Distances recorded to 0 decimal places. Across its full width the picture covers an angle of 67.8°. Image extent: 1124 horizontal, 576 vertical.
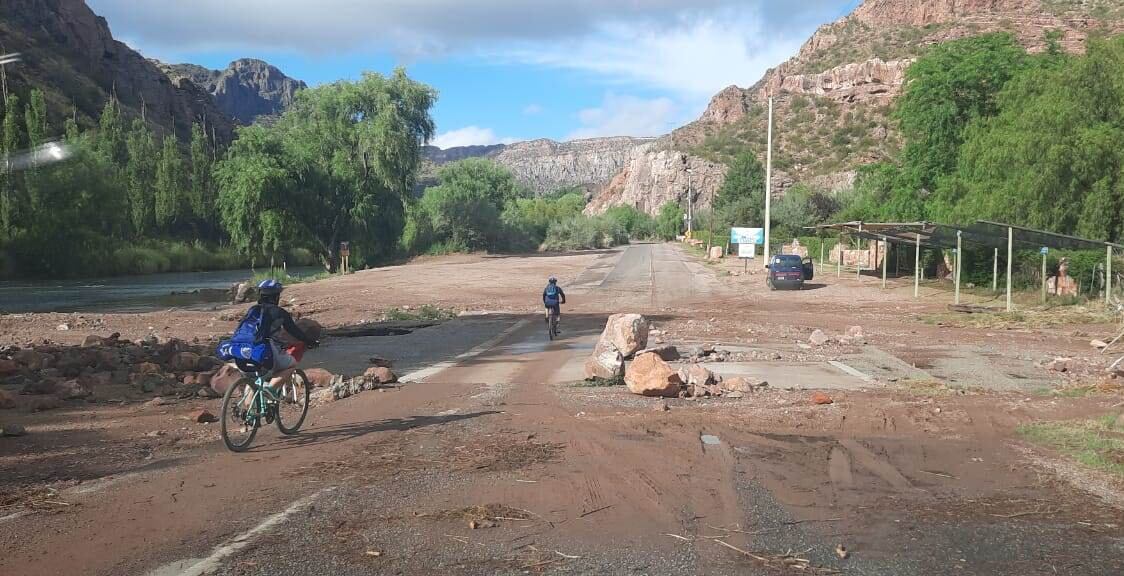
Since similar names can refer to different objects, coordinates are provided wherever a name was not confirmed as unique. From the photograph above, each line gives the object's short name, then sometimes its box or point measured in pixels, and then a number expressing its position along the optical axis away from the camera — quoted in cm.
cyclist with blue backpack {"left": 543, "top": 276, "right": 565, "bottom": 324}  2044
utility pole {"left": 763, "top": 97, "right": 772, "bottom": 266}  4717
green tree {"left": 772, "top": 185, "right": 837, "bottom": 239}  7888
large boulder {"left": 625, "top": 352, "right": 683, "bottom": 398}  1126
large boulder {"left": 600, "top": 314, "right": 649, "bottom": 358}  1442
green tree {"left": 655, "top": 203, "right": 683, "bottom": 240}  17175
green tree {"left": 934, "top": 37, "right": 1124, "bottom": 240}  2928
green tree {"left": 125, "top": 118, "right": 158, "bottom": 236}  8160
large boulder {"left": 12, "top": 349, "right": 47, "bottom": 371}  1448
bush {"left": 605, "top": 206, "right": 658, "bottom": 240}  18338
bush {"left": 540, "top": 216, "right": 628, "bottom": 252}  11112
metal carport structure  2564
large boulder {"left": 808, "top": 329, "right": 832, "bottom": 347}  1824
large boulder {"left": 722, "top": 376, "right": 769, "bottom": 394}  1160
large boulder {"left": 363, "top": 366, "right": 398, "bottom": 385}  1246
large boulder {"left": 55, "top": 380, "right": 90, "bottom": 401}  1157
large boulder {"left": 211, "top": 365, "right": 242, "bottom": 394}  1205
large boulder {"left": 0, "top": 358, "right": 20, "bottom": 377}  1380
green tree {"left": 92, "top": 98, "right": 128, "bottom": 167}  8600
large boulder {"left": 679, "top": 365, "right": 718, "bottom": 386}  1166
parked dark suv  3853
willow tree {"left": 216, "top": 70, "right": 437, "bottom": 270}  5856
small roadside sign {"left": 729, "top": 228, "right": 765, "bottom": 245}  5366
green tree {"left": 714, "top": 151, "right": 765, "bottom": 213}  10575
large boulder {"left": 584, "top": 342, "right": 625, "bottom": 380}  1266
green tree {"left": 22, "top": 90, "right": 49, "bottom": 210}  6456
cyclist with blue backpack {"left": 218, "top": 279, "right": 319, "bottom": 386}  821
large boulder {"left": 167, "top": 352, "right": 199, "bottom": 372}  1445
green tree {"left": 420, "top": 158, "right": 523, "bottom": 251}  8406
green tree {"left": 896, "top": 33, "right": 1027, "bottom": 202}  3988
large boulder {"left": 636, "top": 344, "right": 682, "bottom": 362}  1487
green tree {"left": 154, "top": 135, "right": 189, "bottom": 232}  8444
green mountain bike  820
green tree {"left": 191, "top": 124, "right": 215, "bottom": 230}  8900
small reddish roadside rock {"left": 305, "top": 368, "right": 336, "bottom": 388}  1217
